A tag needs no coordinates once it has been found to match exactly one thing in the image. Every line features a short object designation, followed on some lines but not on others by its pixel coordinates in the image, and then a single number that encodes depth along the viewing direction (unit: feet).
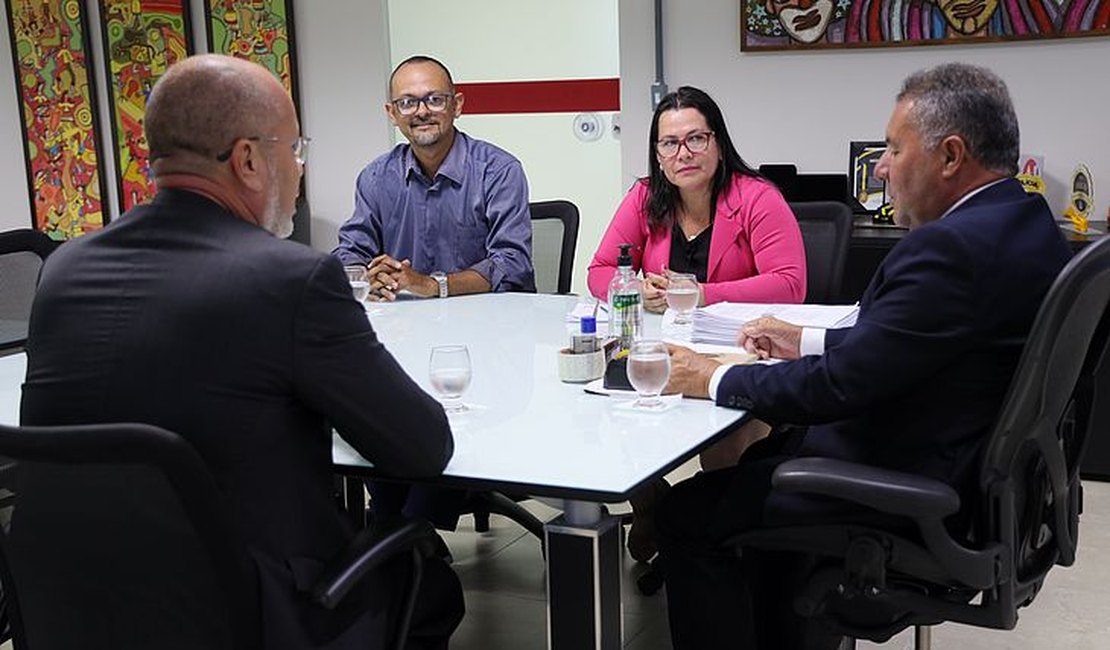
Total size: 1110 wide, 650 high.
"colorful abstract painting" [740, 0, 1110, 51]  13.50
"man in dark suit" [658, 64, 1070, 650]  5.94
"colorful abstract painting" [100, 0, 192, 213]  18.47
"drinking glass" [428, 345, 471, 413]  6.64
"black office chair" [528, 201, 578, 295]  11.80
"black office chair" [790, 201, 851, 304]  10.47
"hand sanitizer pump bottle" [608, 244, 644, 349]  7.98
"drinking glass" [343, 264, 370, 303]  9.49
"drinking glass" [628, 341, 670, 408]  6.56
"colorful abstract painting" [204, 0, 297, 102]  17.98
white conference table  5.61
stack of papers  8.03
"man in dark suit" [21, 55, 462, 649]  5.00
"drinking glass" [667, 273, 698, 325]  8.58
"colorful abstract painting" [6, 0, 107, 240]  18.86
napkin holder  7.36
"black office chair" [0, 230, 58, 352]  10.16
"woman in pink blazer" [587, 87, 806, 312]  9.70
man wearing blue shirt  11.14
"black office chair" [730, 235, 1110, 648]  5.57
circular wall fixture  18.39
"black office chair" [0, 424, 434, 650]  4.46
